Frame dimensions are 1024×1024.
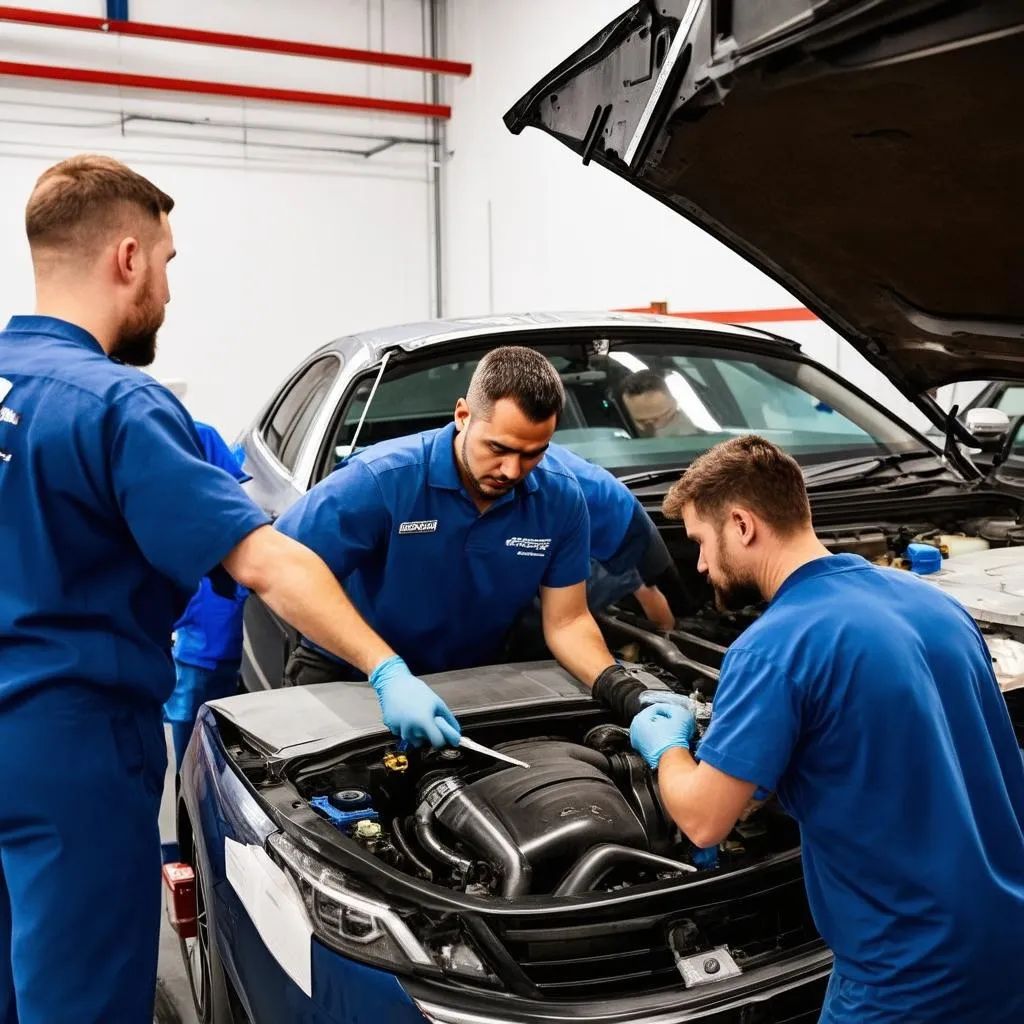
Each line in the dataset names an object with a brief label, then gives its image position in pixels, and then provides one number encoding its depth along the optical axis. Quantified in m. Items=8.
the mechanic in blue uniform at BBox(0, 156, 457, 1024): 1.66
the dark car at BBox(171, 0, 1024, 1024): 1.54
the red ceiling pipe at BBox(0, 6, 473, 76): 8.54
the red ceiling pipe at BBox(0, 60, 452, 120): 8.73
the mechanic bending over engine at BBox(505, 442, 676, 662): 2.92
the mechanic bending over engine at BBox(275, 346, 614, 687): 2.50
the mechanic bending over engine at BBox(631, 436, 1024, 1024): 1.36
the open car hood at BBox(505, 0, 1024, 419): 1.41
